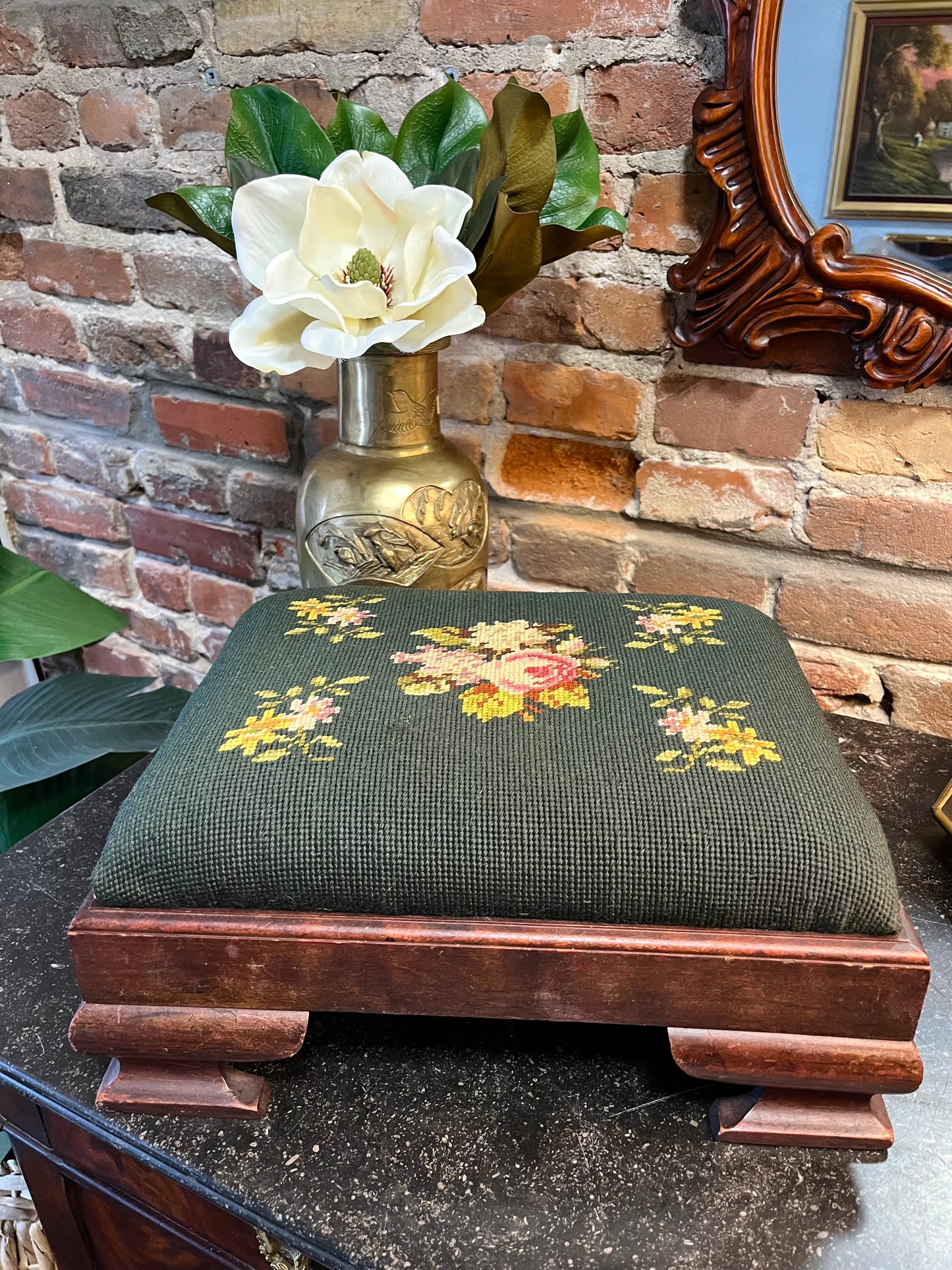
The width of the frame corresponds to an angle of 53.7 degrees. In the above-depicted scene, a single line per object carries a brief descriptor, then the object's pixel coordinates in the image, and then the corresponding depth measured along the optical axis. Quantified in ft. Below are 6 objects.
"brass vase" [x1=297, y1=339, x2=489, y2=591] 2.43
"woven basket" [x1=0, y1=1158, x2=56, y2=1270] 3.00
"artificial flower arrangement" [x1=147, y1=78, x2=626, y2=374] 2.16
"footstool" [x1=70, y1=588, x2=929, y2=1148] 1.50
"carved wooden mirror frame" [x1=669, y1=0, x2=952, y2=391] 2.38
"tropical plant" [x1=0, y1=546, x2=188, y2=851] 2.89
